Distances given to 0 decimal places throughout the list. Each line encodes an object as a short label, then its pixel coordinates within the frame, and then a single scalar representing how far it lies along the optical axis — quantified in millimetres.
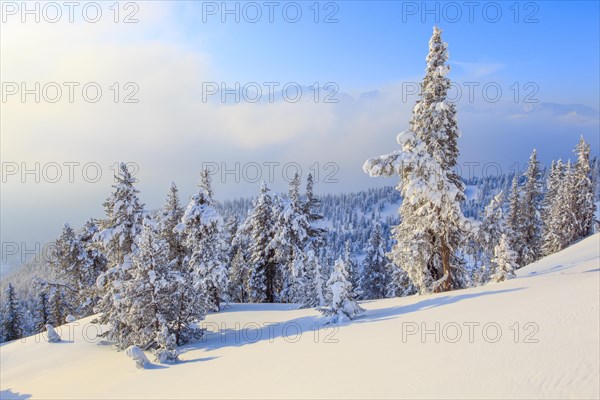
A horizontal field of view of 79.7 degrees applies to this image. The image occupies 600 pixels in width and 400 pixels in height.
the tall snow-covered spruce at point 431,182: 18625
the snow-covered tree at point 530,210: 42688
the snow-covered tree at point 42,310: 50656
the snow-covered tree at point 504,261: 21997
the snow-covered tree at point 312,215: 36938
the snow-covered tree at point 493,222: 34828
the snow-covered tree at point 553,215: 43594
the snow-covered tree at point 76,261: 37375
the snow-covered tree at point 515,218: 42656
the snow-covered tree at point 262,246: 36094
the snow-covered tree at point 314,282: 31578
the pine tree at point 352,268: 42622
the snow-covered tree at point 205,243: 27109
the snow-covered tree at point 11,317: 52062
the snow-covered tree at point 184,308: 19172
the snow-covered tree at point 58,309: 45531
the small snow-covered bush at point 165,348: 15436
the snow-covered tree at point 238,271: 42438
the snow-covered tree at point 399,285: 34875
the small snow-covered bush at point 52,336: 23216
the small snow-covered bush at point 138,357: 15391
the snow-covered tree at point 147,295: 18688
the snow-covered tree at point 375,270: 45000
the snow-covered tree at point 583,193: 41625
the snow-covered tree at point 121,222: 26016
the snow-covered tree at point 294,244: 34156
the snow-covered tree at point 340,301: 15891
